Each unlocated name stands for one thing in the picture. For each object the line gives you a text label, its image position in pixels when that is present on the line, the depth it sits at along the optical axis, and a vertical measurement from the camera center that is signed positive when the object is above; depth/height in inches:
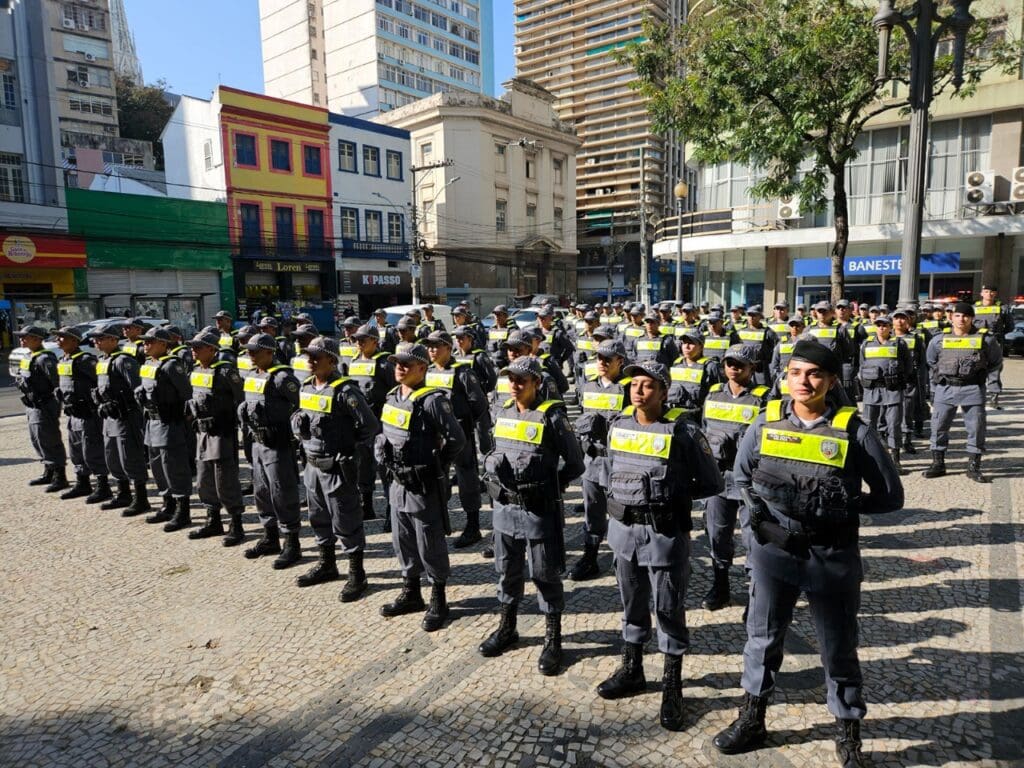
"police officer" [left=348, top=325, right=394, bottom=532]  311.0 -27.3
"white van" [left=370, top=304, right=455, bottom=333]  968.9 -1.0
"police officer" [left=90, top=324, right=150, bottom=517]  281.6 -43.9
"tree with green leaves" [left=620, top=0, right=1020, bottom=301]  502.9 +186.0
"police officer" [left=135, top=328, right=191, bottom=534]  266.7 -42.7
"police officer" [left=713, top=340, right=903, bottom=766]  122.0 -42.9
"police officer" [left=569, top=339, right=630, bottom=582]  215.5 -43.7
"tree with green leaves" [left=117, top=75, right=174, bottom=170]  2271.2 +734.3
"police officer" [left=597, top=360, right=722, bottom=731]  140.9 -45.9
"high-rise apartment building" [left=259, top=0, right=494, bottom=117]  2386.8 +1053.2
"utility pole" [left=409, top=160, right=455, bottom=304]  1242.6 +94.7
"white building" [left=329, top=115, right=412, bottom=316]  1528.1 +256.7
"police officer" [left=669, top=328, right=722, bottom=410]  263.3 -27.8
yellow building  1315.2 +249.8
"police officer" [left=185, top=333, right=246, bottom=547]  248.4 -46.8
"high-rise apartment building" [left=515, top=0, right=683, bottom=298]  3021.7 +967.2
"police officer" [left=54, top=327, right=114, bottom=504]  299.6 -40.9
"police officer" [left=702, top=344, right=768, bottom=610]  187.8 -39.6
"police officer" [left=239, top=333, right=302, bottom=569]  225.6 -44.8
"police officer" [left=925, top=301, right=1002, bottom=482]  294.4 -35.7
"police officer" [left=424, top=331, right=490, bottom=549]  246.7 -38.8
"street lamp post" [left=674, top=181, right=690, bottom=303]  918.2 +113.3
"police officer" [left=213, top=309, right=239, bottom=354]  407.0 -12.1
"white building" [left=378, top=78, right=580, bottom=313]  1893.5 +371.5
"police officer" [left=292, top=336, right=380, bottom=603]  205.9 -45.4
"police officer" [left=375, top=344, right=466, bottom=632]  183.3 -46.3
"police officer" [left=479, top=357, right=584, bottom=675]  161.9 -47.2
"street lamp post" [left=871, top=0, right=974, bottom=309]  350.0 +127.7
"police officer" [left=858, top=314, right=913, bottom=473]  313.3 -33.8
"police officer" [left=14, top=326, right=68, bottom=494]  315.3 -40.4
